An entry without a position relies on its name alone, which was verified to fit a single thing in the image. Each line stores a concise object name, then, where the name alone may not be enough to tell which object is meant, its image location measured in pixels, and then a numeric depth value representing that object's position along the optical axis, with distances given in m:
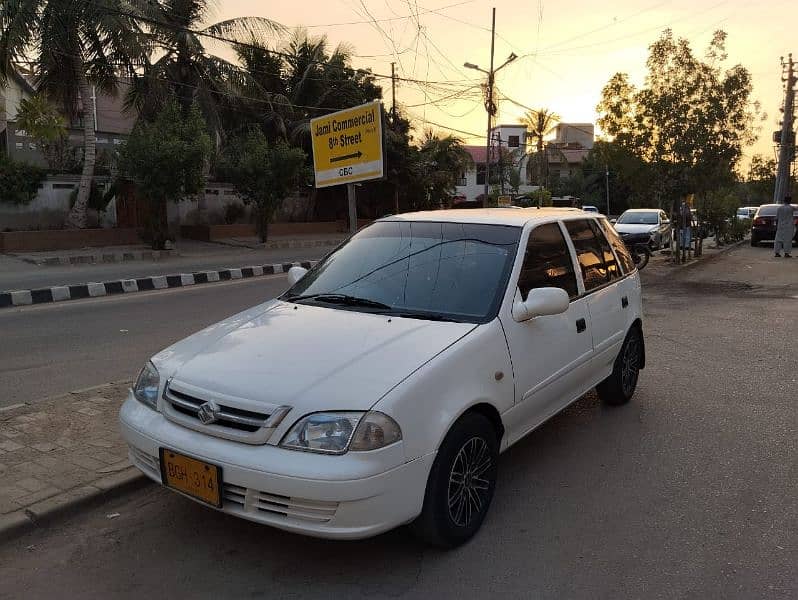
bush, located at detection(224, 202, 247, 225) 25.03
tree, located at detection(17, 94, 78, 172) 16.69
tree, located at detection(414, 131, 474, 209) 31.47
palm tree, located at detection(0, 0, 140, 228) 16.28
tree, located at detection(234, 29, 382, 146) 26.25
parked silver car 21.08
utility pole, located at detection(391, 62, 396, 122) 29.99
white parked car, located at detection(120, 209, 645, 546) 2.76
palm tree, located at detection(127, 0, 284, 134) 21.36
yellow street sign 8.16
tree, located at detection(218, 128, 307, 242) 20.44
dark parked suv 24.58
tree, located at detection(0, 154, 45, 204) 17.91
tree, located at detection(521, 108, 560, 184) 49.88
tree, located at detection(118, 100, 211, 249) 16.77
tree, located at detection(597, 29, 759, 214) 16.78
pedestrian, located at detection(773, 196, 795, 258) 19.06
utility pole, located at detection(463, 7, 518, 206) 30.04
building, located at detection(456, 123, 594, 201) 56.90
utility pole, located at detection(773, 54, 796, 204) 30.89
